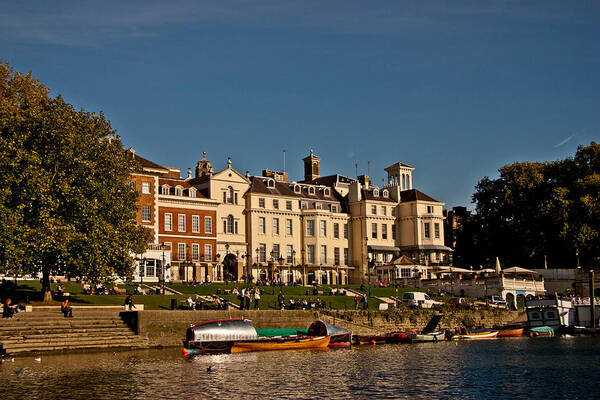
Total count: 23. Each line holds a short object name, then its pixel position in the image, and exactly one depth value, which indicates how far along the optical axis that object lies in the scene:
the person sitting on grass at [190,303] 51.28
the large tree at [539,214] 83.88
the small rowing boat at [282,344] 44.88
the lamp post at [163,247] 69.84
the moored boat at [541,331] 63.88
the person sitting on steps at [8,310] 41.88
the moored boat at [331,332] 49.75
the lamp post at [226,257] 80.20
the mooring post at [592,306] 66.81
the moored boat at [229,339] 43.47
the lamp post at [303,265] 83.22
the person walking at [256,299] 54.65
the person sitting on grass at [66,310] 44.22
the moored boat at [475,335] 59.31
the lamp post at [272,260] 83.06
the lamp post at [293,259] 87.53
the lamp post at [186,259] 76.16
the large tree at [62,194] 44.78
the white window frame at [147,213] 73.62
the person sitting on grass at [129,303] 48.03
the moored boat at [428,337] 55.81
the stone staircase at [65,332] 40.25
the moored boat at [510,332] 61.97
